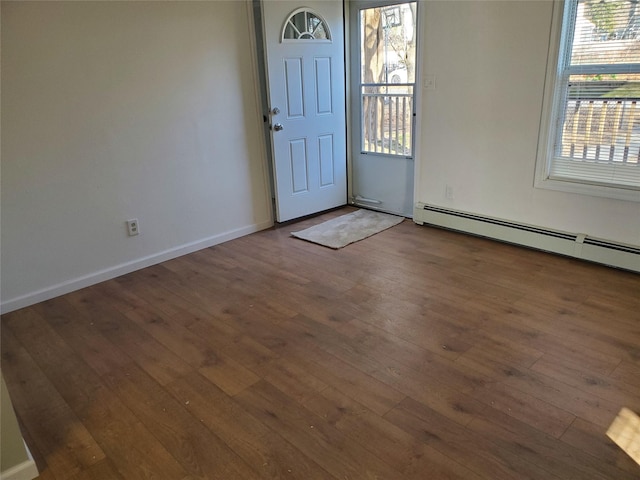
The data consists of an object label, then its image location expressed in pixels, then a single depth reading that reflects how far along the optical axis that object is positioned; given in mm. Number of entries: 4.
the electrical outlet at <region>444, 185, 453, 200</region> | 4035
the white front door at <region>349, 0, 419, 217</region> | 4117
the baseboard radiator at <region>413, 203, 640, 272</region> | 3207
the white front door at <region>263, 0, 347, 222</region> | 3973
